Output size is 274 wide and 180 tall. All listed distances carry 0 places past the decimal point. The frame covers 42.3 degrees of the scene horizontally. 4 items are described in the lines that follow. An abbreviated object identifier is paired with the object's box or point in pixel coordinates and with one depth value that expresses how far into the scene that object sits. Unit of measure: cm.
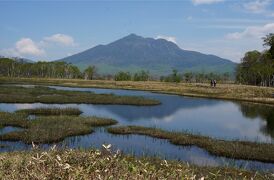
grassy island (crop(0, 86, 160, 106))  6419
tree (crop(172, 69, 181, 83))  18325
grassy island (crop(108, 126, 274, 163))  2883
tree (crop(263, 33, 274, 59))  8675
